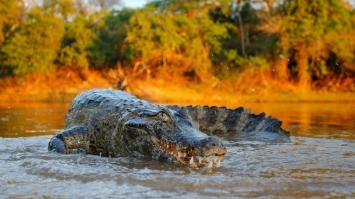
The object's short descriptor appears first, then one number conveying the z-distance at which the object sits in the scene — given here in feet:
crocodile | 14.07
